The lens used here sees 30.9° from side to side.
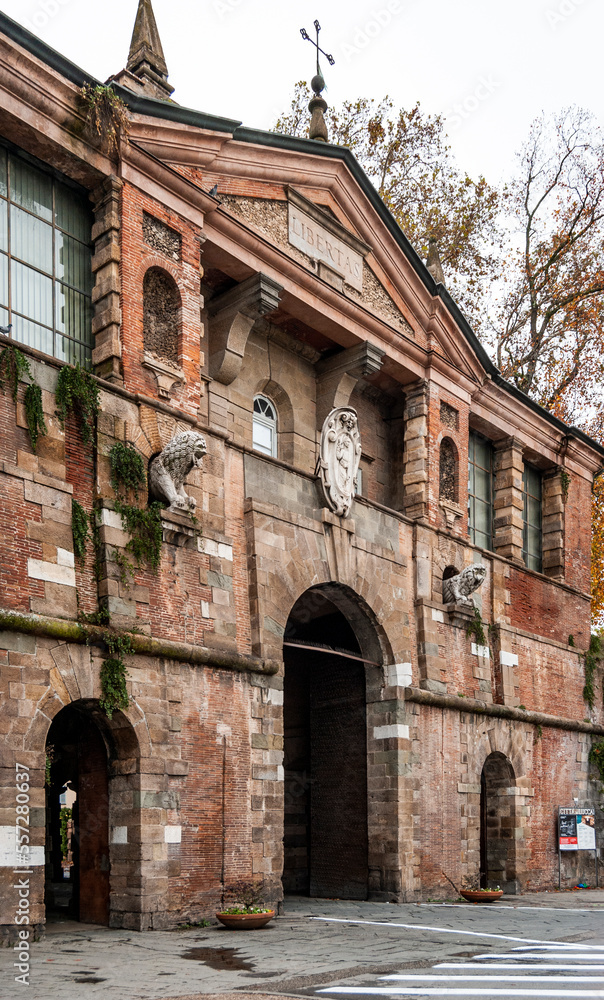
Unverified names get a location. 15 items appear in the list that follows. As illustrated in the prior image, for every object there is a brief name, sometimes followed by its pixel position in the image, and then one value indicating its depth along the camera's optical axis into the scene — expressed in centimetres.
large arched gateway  1752
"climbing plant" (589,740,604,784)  2328
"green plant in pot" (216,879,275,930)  1234
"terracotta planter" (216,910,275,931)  1230
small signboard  2136
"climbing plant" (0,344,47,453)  1184
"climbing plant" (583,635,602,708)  2391
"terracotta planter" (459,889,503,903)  1672
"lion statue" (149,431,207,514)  1337
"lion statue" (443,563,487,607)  1883
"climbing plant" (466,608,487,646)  1959
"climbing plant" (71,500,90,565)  1228
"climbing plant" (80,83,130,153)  1368
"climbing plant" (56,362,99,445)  1244
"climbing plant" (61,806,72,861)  1855
